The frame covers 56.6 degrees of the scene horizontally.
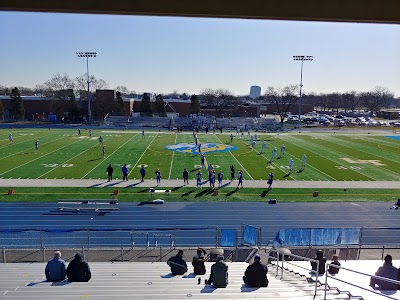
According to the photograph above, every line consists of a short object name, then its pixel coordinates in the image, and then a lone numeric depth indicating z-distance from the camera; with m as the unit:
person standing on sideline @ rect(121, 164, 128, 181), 21.72
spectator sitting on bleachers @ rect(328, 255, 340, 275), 8.41
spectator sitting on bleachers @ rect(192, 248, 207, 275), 7.79
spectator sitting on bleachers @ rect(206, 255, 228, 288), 6.56
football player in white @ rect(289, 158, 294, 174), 24.72
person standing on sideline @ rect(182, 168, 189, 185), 21.16
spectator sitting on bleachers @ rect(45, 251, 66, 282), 6.55
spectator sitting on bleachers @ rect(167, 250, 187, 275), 7.91
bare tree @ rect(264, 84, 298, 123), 85.75
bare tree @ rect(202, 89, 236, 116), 88.71
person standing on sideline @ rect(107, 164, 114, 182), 21.65
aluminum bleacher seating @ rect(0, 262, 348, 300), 5.92
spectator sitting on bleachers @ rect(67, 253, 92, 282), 6.60
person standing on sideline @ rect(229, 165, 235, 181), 22.19
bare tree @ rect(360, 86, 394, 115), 103.78
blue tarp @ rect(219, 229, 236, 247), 11.79
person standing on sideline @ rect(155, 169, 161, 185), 21.12
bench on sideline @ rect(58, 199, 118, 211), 16.80
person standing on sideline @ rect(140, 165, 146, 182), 21.87
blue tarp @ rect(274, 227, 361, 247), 11.66
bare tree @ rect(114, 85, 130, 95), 141.45
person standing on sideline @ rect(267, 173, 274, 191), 20.41
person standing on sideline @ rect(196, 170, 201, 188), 20.83
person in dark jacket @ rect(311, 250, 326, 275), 8.23
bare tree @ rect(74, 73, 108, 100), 80.49
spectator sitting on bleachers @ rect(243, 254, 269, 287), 6.45
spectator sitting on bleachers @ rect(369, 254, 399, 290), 6.87
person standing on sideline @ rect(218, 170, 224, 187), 20.97
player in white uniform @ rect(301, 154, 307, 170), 26.00
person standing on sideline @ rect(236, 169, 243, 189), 20.75
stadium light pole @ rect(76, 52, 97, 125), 55.81
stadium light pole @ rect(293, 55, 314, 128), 59.41
